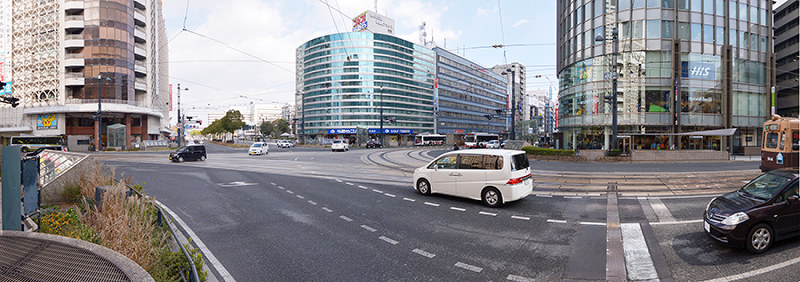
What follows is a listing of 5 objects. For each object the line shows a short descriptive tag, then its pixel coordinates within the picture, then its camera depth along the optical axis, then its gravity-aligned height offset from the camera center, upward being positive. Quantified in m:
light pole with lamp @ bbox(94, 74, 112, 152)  44.47 +0.28
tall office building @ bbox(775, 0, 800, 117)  44.81 +12.28
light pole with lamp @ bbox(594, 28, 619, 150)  22.16 +3.10
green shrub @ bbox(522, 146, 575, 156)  25.40 -1.07
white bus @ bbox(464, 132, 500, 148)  56.21 +0.09
